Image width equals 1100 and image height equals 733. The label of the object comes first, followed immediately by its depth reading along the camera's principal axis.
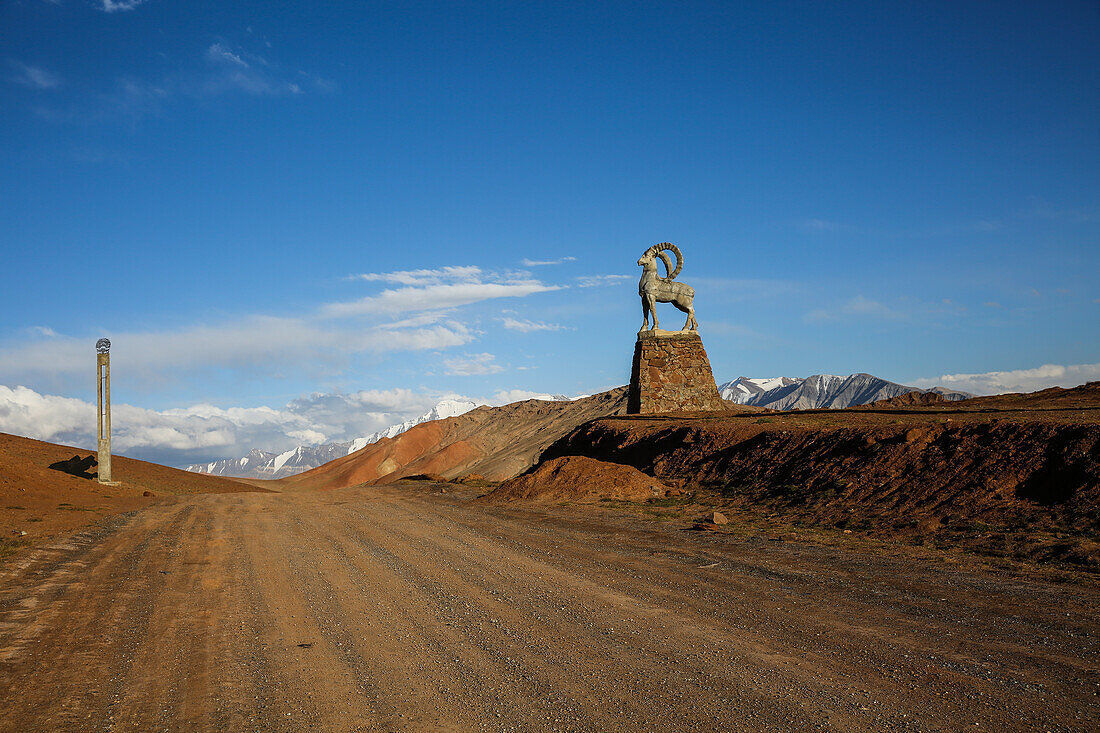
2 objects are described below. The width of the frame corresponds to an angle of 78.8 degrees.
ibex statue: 32.34
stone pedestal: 31.88
